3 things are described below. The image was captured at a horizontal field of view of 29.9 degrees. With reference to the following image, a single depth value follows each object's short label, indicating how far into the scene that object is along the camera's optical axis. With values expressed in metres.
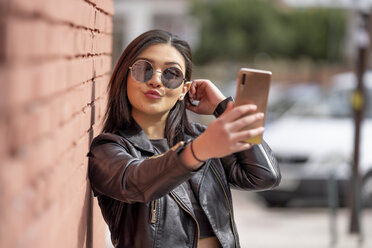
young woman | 2.34
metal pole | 8.13
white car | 9.52
